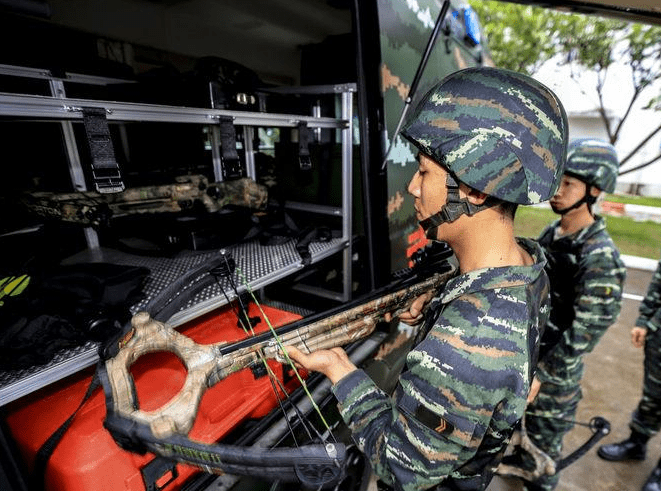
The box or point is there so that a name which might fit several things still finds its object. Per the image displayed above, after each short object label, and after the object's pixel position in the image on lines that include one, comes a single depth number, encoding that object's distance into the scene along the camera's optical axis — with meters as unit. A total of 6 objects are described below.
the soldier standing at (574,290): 2.25
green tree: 9.40
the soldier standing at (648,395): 2.78
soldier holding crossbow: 1.05
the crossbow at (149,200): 1.74
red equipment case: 1.21
